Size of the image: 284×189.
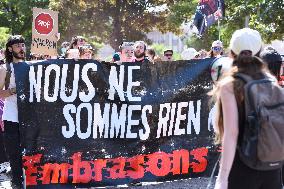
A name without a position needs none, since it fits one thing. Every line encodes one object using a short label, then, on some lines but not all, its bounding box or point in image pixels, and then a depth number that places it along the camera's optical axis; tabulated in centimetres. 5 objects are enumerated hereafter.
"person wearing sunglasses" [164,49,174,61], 1723
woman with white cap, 475
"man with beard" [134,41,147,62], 1233
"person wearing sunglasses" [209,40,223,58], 1420
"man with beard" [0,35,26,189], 926
